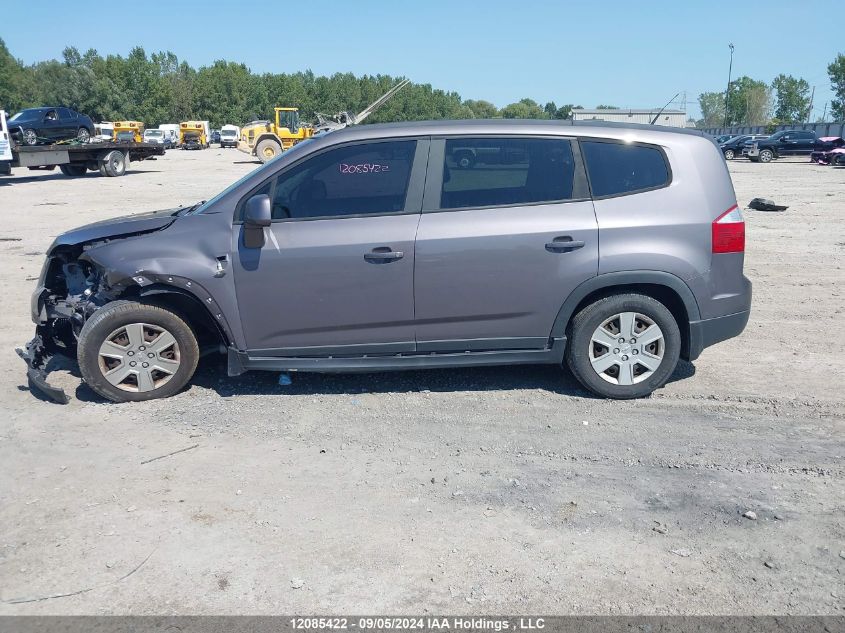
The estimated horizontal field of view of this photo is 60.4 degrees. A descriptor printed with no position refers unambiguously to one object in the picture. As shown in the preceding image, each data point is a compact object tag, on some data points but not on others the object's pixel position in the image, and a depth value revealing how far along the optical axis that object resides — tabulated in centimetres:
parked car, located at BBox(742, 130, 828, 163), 4159
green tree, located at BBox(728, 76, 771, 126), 11769
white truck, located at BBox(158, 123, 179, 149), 6825
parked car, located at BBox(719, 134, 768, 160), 4422
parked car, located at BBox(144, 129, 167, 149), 6606
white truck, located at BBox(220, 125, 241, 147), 7294
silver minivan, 497
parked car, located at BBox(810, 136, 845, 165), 3566
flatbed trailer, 2575
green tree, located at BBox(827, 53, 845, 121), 9734
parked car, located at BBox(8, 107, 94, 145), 2859
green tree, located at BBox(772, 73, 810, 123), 11075
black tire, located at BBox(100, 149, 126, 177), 2902
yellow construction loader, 3884
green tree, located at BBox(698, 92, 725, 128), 14850
